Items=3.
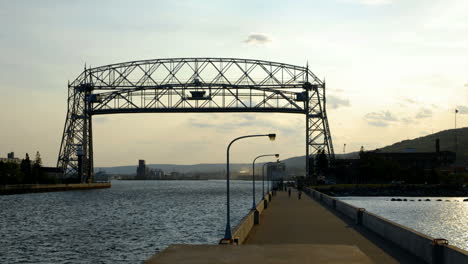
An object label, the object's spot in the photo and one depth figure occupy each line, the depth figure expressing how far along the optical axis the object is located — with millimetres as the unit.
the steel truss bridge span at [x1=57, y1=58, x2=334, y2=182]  138125
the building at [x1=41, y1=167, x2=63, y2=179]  161550
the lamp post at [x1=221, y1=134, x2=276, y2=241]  30478
